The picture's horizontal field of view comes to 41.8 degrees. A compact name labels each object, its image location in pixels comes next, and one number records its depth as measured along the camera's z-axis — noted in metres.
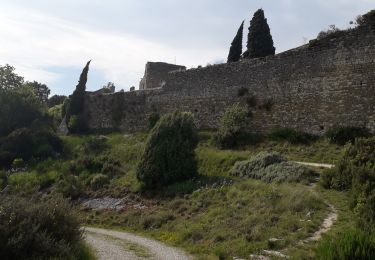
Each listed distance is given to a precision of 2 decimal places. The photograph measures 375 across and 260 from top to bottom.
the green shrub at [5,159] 33.12
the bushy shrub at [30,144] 33.66
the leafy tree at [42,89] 75.79
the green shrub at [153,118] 32.75
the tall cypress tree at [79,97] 40.44
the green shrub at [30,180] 27.32
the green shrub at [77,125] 39.34
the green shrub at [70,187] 25.29
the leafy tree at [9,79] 43.02
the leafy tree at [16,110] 38.75
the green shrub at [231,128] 25.77
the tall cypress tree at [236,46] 36.03
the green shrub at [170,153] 22.06
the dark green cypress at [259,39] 32.75
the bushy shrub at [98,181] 25.63
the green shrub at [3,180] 28.77
